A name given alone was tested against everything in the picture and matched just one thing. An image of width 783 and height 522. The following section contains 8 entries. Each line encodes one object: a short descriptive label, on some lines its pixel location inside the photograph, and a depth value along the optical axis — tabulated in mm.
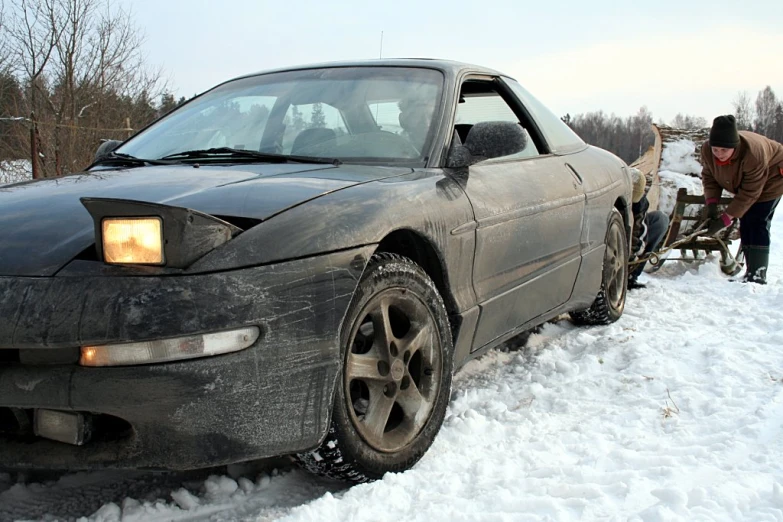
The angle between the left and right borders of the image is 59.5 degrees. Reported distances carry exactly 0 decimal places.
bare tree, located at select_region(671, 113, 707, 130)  81644
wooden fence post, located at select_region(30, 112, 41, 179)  8609
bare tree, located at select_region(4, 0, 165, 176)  14086
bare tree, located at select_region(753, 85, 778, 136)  76288
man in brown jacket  6133
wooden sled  6434
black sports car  1757
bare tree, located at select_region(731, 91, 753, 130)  76375
